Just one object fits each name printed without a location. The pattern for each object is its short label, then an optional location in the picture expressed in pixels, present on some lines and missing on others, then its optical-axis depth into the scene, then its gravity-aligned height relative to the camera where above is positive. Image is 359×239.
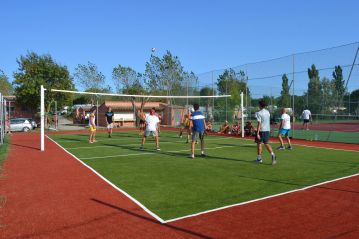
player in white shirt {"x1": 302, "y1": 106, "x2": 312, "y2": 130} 22.77 +0.02
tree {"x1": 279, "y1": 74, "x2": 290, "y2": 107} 23.14 +1.55
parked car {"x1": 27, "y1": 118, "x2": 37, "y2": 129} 36.93 -0.76
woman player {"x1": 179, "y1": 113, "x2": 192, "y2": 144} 19.38 -0.40
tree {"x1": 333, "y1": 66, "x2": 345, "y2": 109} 20.56 +1.77
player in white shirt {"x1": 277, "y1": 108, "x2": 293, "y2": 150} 16.05 -0.38
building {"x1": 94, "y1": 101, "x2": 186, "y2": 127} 44.03 +0.74
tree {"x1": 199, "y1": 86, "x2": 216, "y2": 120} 30.38 +1.96
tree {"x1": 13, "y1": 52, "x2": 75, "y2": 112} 37.75 +3.89
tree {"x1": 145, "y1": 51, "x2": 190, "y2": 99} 45.62 +5.56
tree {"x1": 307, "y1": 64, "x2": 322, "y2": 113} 21.91 +1.61
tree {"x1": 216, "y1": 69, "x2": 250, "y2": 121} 27.34 +2.32
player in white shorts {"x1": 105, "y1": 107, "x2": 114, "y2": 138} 23.45 -0.16
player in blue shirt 13.52 -0.28
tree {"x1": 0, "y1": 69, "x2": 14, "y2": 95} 64.88 +5.61
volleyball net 28.44 +0.63
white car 34.06 -0.78
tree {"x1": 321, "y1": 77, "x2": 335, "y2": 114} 21.39 +1.19
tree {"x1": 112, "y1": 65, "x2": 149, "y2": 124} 52.00 +5.68
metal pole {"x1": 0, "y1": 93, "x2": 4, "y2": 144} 19.36 -0.40
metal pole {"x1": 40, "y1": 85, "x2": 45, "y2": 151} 15.69 -0.02
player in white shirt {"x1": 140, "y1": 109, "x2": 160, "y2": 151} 15.95 -0.37
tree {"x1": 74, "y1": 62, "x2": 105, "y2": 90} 55.62 +6.10
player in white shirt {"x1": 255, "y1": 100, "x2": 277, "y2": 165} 11.86 -0.35
